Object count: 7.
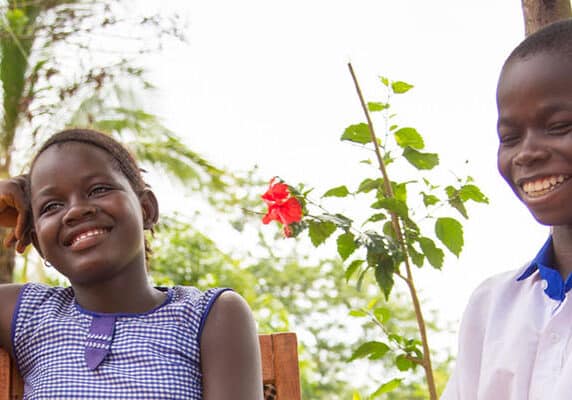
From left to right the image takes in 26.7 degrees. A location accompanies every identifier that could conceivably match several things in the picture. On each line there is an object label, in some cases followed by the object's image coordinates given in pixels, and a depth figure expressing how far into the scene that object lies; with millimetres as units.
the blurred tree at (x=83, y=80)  5832
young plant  1831
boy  1205
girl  1480
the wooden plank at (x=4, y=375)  1508
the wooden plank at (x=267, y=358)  1602
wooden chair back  1598
